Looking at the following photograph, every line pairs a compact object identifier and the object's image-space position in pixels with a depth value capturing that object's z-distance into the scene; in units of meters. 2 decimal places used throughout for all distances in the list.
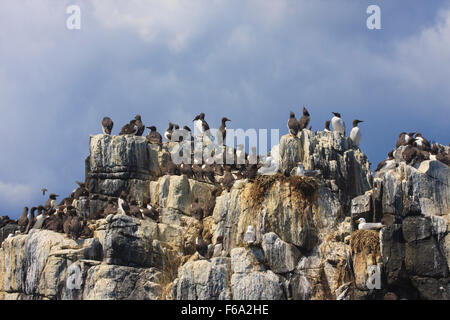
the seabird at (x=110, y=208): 39.90
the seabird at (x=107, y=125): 42.78
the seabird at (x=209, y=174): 41.69
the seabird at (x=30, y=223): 42.31
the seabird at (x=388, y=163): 37.70
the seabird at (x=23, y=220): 42.97
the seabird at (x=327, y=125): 41.31
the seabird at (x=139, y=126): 43.12
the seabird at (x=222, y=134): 44.91
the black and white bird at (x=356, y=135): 41.78
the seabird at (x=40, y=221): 41.53
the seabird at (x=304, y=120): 40.31
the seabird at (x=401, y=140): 40.34
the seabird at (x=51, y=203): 44.81
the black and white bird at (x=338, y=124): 41.47
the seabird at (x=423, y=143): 39.56
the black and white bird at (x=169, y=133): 44.88
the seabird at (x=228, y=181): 38.70
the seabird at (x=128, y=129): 42.38
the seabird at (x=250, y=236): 34.97
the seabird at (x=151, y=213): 38.91
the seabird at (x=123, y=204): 38.88
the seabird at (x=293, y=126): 38.91
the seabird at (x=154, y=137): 42.84
